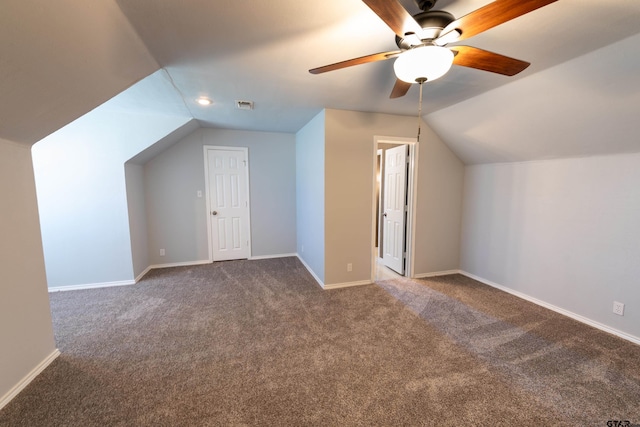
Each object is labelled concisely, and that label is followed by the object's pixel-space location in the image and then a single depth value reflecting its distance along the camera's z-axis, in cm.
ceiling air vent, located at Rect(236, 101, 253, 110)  291
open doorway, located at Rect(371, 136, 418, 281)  362
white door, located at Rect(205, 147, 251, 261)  442
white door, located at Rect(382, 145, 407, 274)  382
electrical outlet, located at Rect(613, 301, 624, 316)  230
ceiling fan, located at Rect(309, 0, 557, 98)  104
